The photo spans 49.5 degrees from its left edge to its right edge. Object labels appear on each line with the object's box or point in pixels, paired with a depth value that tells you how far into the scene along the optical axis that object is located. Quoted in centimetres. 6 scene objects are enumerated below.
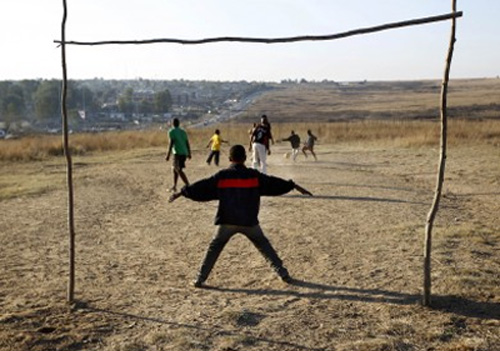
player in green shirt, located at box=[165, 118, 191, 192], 1194
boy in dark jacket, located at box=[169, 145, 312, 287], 586
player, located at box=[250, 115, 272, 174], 1336
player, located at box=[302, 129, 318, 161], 1969
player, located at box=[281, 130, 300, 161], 1887
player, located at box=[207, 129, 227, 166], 1798
